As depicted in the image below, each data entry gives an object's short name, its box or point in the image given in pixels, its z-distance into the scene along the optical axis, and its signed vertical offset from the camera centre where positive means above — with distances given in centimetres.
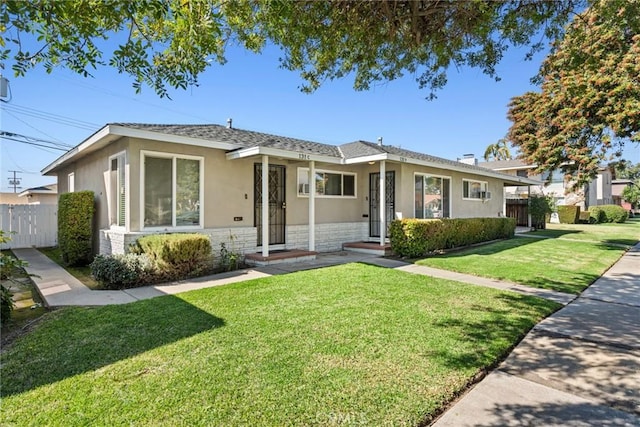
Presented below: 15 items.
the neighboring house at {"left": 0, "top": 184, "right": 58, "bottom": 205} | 2158 +139
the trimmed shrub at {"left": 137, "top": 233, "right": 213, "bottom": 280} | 719 -83
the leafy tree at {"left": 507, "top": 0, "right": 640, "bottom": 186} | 1313 +446
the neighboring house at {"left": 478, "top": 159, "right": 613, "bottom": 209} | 2879 +218
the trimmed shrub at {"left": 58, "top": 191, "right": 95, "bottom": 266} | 945 -38
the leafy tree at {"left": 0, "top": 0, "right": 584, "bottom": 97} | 338 +302
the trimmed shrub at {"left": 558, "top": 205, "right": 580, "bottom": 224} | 2708 -7
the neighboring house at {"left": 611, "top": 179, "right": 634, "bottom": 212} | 4685 +298
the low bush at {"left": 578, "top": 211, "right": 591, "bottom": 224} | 2769 -41
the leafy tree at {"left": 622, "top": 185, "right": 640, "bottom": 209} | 4278 +225
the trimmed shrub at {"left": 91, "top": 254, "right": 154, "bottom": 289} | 680 -114
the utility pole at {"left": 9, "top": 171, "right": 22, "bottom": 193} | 4975 +509
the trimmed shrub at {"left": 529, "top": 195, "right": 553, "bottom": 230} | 2156 +21
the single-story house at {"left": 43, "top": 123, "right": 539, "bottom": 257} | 824 +89
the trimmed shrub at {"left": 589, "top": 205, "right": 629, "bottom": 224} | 2827 -10
